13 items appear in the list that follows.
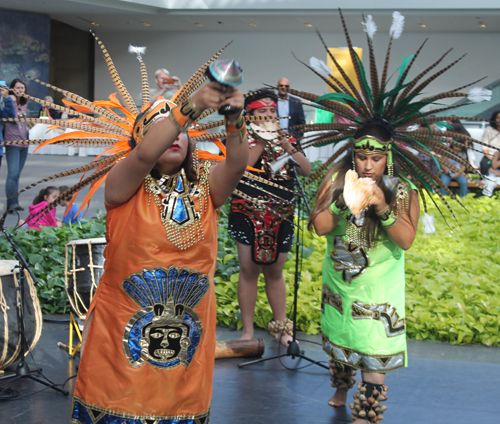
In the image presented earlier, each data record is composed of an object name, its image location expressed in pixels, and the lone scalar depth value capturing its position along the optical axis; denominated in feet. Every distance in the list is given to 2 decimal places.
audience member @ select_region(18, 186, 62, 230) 22.35
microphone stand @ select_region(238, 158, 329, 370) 14.42
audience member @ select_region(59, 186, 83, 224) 23.36
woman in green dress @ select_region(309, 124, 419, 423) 10.44
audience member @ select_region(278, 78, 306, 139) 20.22
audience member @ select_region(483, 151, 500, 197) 32.94
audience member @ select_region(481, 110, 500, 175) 33.63
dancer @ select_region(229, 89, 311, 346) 14.58
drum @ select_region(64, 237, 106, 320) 14.25
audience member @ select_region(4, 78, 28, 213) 29.41
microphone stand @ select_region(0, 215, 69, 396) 12.70
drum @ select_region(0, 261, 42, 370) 12.60
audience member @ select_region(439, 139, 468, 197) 36.78
